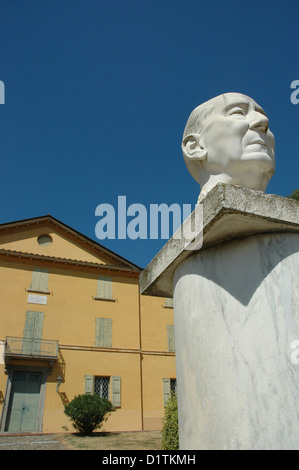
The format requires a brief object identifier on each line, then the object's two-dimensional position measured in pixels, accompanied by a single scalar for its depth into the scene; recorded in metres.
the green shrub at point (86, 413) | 13.12
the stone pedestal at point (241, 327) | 1.45
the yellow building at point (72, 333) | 14.76
